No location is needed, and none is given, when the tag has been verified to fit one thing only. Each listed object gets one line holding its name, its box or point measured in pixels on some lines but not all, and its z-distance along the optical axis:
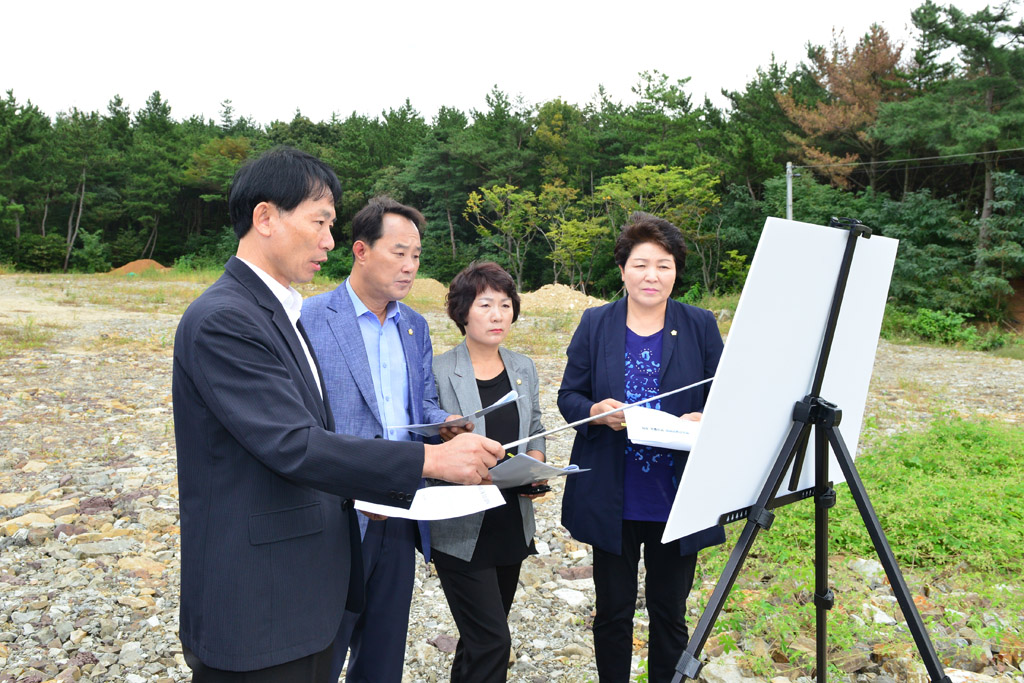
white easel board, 1.56
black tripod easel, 1.65
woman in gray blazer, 2.26
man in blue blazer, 2.29
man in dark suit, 1.42
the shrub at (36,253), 35.72
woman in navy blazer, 2.41
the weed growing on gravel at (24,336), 10.44
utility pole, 23.30
